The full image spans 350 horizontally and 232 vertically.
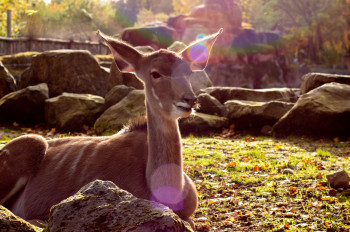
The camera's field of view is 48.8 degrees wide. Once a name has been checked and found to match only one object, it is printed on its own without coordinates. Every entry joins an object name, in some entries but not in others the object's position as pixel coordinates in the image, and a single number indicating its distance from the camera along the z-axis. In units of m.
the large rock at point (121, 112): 11.80
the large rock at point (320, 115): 10.60
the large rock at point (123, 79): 15.09
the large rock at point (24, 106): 13.27
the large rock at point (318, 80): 12.99
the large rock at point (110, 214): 2.51
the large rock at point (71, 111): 12.66
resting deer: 4.20
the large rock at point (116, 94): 13.52
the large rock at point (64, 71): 15.38
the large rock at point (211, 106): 13.55
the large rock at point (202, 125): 12.23
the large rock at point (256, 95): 14.81
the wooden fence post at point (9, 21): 25.86
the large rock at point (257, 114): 12.16
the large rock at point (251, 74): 32.28
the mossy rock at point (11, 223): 2.58
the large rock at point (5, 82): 15.04
